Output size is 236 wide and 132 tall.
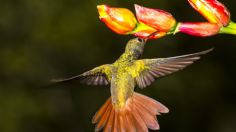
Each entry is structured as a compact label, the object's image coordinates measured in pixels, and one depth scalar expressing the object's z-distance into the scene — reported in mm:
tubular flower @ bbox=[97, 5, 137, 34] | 4305
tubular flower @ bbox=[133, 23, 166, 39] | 4406
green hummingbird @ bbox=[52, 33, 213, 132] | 5060
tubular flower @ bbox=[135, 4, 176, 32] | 4391
